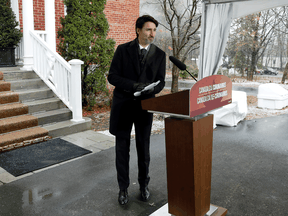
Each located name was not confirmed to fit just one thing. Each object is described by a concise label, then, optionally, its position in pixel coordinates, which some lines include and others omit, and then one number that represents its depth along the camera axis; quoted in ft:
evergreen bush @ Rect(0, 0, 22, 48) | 22.93
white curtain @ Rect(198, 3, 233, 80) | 19.10
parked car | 82.82
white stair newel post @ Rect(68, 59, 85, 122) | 19.04
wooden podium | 7.34
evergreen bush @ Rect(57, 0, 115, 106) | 23.80
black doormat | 13.15
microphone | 7.55
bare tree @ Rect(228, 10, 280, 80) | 61.21
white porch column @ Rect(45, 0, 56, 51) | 22.17
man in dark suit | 8.94
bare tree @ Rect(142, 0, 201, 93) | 30.01
